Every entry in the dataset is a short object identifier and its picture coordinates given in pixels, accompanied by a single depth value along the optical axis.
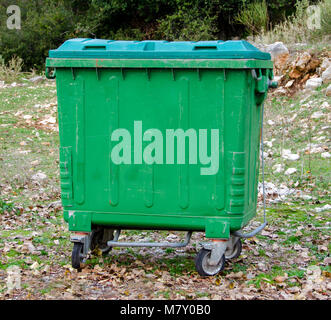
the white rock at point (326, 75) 10.80
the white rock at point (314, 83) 10.94
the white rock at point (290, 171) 7.43
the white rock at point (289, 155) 8.10
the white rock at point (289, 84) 11.45
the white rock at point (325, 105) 9.84
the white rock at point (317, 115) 9.59
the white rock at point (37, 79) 15.24
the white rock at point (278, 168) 7.63
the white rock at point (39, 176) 7.56
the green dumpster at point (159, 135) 4.02
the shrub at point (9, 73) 15.37
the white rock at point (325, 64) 11.28
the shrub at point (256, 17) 15.15
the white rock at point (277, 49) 12.04
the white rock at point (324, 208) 6.08
